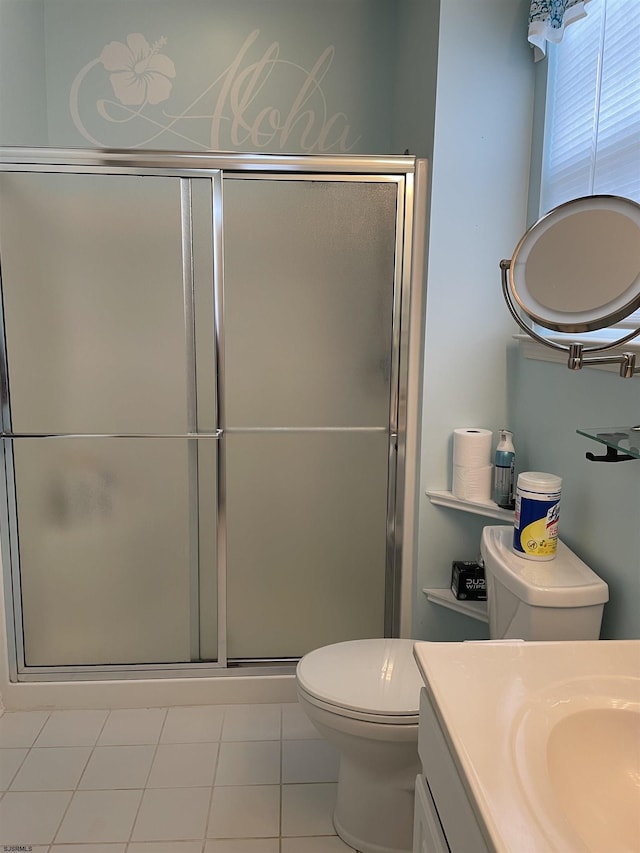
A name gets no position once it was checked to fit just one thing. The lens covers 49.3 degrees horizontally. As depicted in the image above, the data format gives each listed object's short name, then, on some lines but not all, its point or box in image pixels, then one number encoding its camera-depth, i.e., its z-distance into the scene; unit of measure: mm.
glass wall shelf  1074
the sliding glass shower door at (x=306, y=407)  2117
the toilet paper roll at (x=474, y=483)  2055
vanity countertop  730
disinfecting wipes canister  1471
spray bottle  1979
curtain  1668
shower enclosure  2072
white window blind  1537
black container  2080
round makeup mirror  1170
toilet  1423
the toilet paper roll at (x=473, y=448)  2037
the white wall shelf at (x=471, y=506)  1988
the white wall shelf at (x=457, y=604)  2051
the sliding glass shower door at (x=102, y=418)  2067
